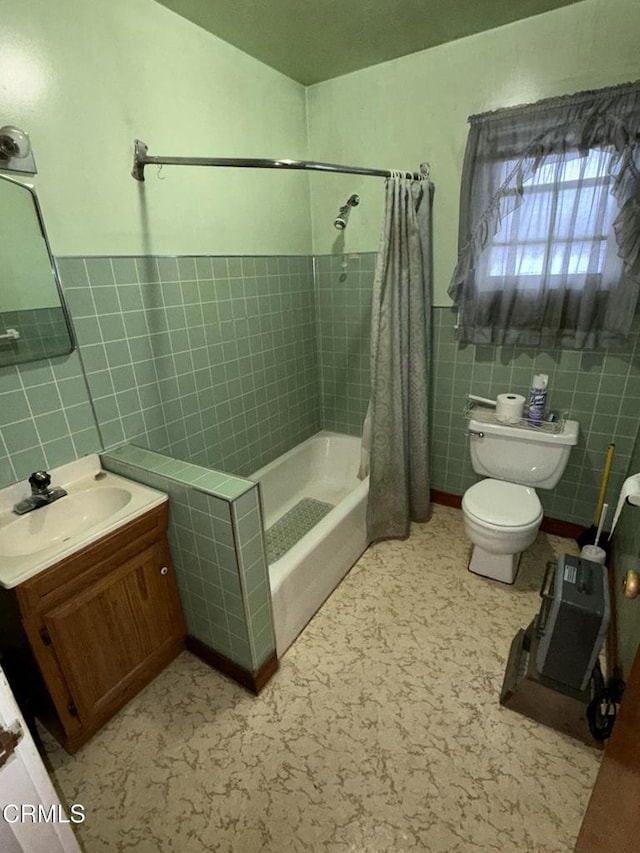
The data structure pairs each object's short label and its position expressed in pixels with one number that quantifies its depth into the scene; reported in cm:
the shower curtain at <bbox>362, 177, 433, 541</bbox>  193
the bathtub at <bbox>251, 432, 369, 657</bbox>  168
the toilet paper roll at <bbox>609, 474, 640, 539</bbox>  76
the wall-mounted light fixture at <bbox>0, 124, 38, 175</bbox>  119
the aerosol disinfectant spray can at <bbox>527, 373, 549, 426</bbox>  198
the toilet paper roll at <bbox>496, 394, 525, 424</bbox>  204
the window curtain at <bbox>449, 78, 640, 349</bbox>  166
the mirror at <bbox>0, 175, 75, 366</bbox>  128
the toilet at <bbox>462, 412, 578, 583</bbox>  182
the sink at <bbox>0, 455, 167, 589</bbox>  115
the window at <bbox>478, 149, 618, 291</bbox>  173
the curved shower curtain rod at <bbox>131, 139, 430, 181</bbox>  138
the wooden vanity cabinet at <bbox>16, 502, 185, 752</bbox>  118
